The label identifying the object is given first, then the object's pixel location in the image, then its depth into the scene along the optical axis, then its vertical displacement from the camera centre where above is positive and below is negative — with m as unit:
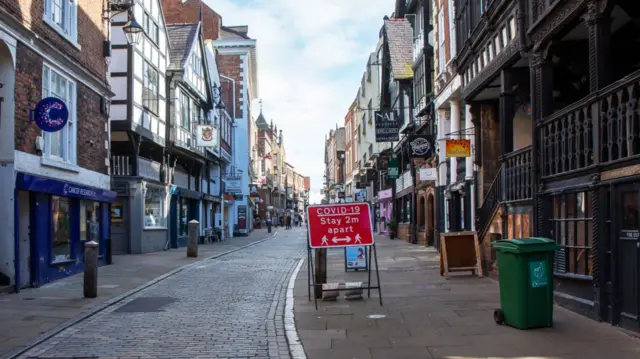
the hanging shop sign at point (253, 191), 58.10 +1.19
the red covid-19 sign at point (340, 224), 10.88 -0.36
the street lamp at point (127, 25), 18.88 +5.31
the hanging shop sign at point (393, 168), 34.38 +1.86
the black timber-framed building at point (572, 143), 8.18 +0.90
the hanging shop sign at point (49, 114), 12.41 +1.77
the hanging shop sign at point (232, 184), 49.13 +1.58
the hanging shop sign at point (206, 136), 32.47 +3.46
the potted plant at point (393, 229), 38.12 -1.55
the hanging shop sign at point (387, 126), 31.31 +3.77
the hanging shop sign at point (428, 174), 24.64 +1.10
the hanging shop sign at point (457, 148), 17.56 +1.49
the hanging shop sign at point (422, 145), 25.16 +2.26
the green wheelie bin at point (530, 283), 8.19 -1.04
